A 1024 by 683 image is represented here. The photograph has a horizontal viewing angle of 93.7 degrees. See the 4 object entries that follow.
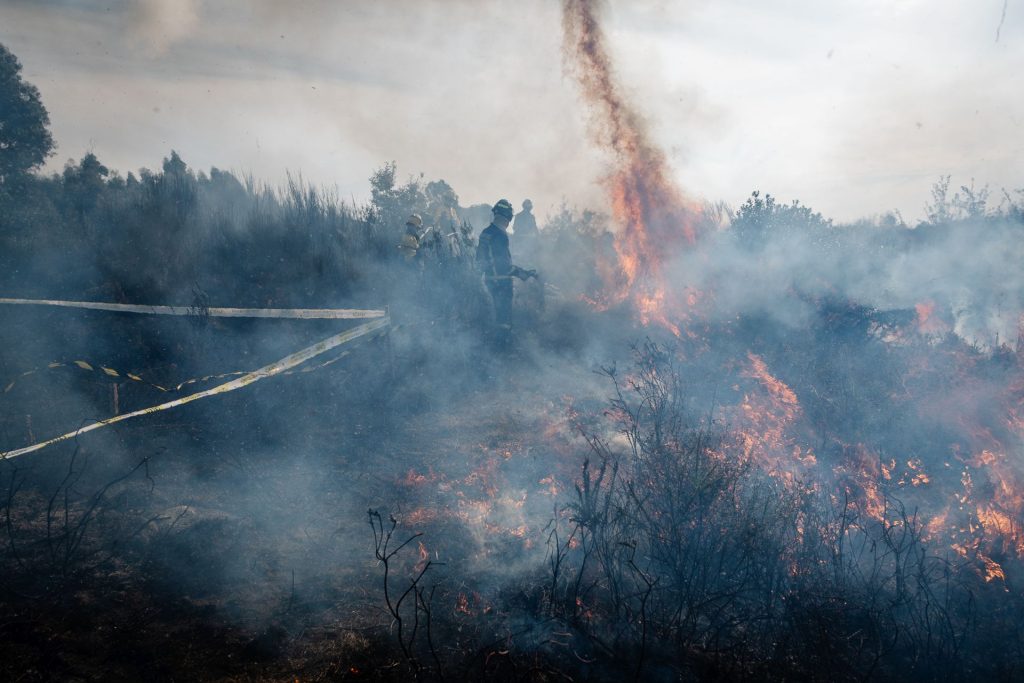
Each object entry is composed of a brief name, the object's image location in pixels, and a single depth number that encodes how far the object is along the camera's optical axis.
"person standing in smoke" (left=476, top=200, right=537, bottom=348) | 8.48
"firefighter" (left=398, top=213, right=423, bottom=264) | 8.79
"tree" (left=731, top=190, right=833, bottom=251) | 10.77
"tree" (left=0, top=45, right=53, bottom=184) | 17.83
